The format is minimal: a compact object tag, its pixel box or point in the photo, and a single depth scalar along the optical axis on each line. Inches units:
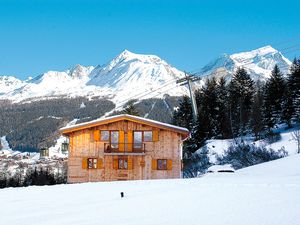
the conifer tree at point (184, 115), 2454.5
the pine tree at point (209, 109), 2440.9
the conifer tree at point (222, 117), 2518.5
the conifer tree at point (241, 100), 2529.5
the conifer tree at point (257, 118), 2285.9
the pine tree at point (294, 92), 2178.9
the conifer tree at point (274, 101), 2298.2
